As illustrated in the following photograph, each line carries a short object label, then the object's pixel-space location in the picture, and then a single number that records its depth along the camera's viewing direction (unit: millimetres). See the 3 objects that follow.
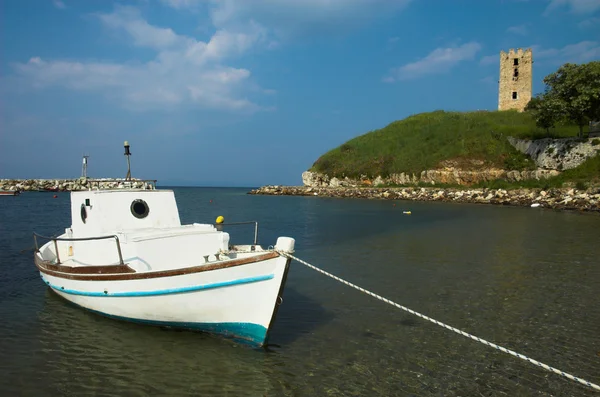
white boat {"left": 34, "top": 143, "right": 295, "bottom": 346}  8094
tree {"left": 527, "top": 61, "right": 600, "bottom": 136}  47375
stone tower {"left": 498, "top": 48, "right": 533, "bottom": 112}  82938
